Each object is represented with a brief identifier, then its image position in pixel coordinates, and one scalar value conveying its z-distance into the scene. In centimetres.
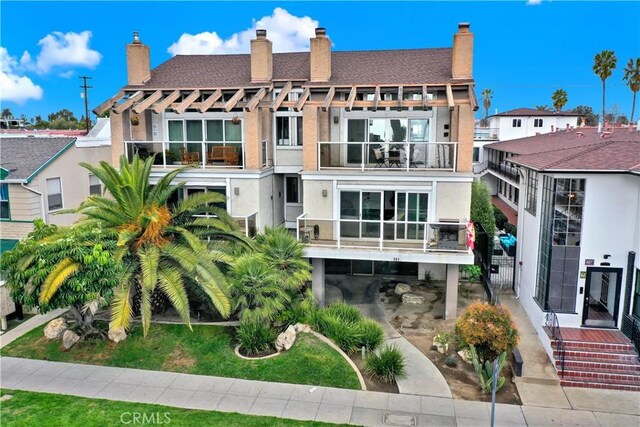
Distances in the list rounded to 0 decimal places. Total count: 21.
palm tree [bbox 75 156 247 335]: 1397
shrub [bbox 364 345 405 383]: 1300
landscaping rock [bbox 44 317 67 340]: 1503
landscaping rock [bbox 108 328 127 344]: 1486
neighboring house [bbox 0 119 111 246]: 2003
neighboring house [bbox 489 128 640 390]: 1418
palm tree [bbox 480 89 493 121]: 11025
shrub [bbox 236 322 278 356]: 1420
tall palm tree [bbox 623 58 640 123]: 5994
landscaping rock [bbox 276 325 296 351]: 1420
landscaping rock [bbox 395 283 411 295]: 1922
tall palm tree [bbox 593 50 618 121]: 6106
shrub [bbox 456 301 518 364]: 1330
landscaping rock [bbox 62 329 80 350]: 1461
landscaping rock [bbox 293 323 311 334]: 1493
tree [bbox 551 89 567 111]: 7523
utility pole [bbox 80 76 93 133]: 4674
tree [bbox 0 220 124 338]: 1302
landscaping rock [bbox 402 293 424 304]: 1848
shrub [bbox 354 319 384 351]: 1441
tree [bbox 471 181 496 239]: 2363
